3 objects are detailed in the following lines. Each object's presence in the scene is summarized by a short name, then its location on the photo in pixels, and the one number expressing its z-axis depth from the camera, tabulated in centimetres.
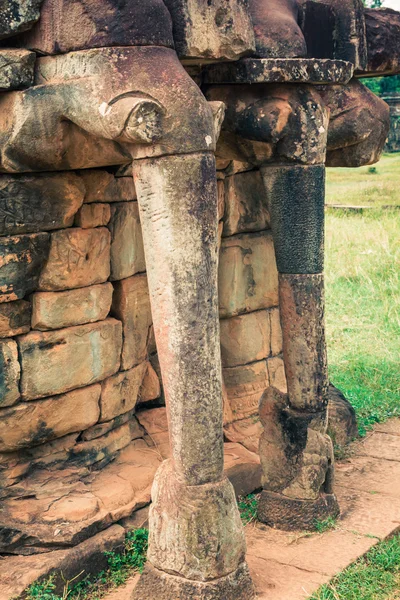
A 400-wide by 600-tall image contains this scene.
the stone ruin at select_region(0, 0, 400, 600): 382
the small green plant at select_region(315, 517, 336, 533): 493
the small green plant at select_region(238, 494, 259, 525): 514
